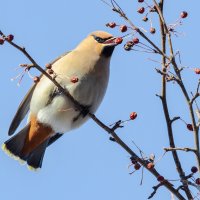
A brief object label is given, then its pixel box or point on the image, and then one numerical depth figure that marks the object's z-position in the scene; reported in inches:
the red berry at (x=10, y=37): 243.4
